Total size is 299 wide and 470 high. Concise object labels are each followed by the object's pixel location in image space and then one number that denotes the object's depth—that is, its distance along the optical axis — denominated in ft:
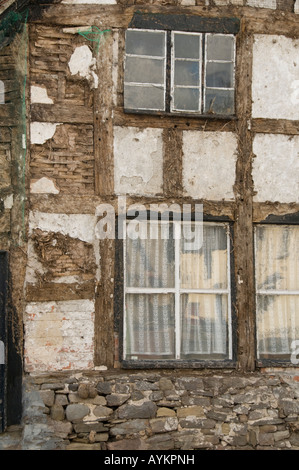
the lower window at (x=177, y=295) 25.40
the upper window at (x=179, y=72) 25.99
